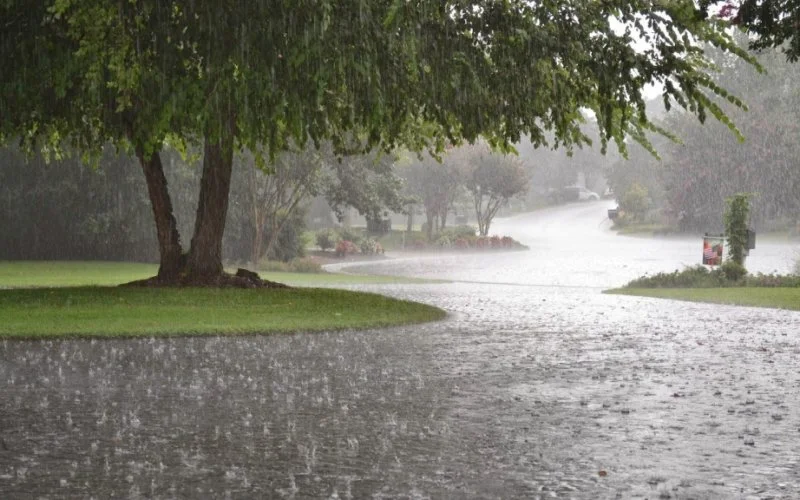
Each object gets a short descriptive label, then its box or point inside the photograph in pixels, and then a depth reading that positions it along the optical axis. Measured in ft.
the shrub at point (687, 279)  94.17
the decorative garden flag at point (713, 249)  97.35
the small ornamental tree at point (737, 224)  97.81
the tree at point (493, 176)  213.46
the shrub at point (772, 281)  90.74
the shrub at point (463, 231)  205.62
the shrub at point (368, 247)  172.65
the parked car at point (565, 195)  368.89
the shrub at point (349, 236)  189.37
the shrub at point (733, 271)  94.12
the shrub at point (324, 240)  177.06
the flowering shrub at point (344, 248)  167.84
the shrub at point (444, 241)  193.59
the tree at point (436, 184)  223.51
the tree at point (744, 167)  237.45
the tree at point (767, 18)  34.96
